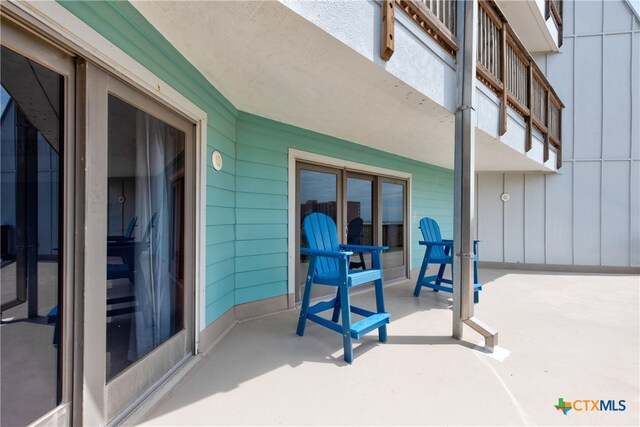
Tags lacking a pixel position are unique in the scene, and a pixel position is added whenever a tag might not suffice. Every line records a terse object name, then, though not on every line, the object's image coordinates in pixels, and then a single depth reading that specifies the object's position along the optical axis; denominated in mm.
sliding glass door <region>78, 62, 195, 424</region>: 1284
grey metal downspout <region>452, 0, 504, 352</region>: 2443
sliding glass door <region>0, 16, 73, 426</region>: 1160
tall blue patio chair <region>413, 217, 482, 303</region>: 3526
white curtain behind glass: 1671
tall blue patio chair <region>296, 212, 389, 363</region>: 2125
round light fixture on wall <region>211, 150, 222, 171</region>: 2280
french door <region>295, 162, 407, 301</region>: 3354
